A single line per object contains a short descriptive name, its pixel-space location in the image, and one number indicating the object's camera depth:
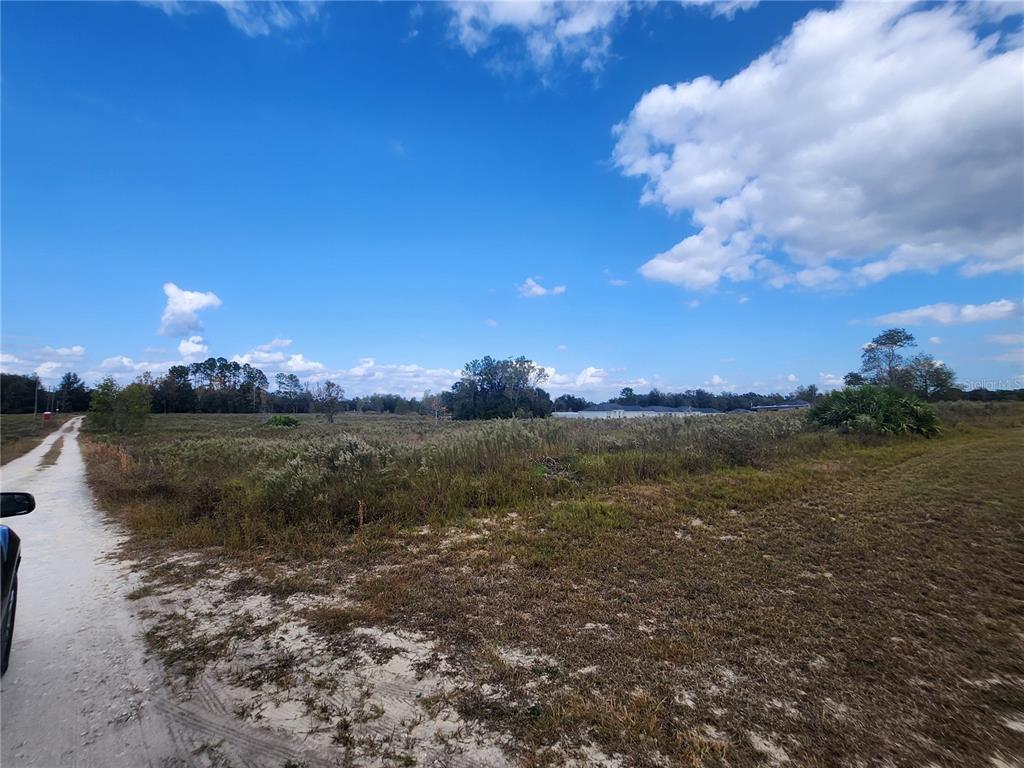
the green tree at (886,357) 40.19
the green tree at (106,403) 36.09
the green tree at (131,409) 35.53
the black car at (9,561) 3.00
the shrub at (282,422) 44.12
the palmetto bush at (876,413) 17.73
